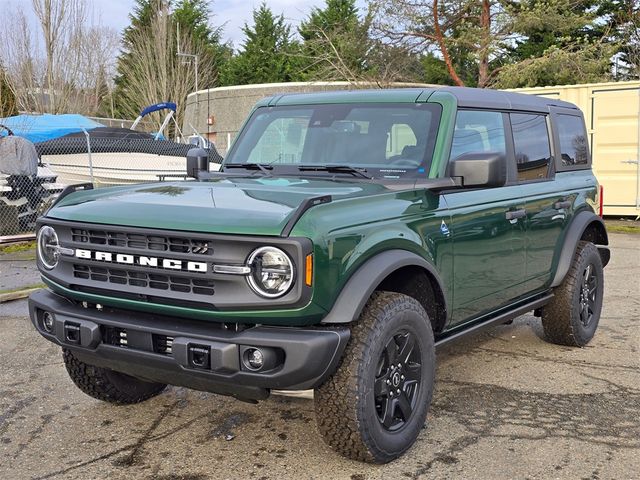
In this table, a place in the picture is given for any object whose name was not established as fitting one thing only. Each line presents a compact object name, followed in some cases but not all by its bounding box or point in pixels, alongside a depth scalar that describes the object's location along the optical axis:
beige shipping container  14.07
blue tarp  15.98
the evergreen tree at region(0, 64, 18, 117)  21.83
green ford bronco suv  3.25
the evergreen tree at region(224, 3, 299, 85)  42.53
